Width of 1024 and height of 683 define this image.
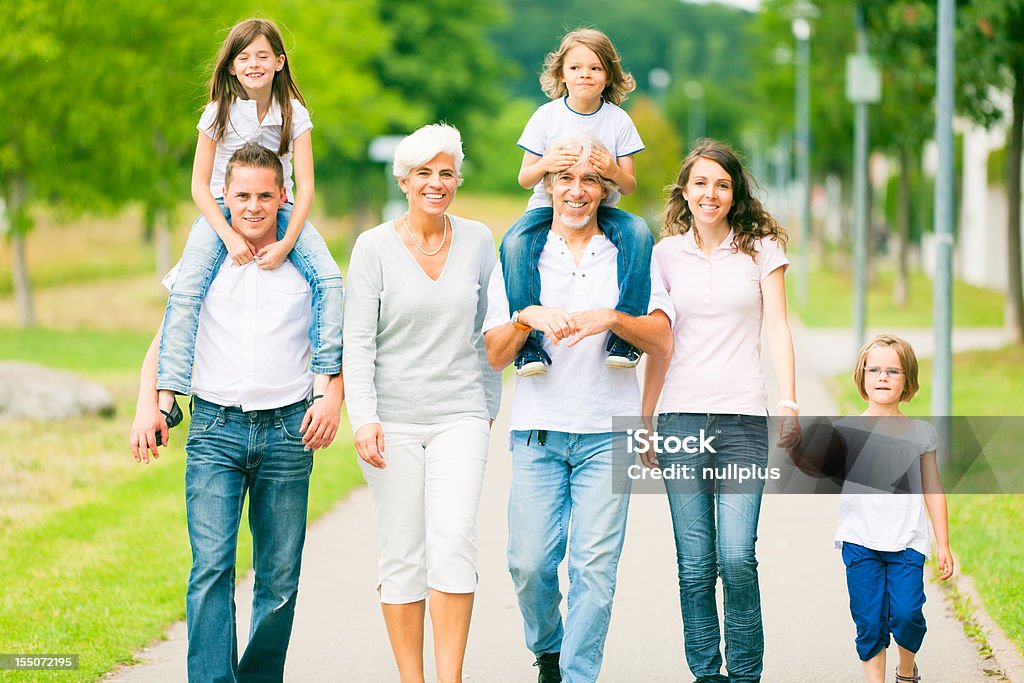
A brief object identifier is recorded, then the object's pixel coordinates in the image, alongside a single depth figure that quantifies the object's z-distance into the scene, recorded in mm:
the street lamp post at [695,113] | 90450
